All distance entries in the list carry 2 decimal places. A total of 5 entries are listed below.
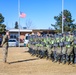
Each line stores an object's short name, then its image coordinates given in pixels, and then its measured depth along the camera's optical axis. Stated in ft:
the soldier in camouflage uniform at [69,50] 26.61
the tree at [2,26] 102.52
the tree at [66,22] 103.11
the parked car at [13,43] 85.07
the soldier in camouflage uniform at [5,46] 29.10
